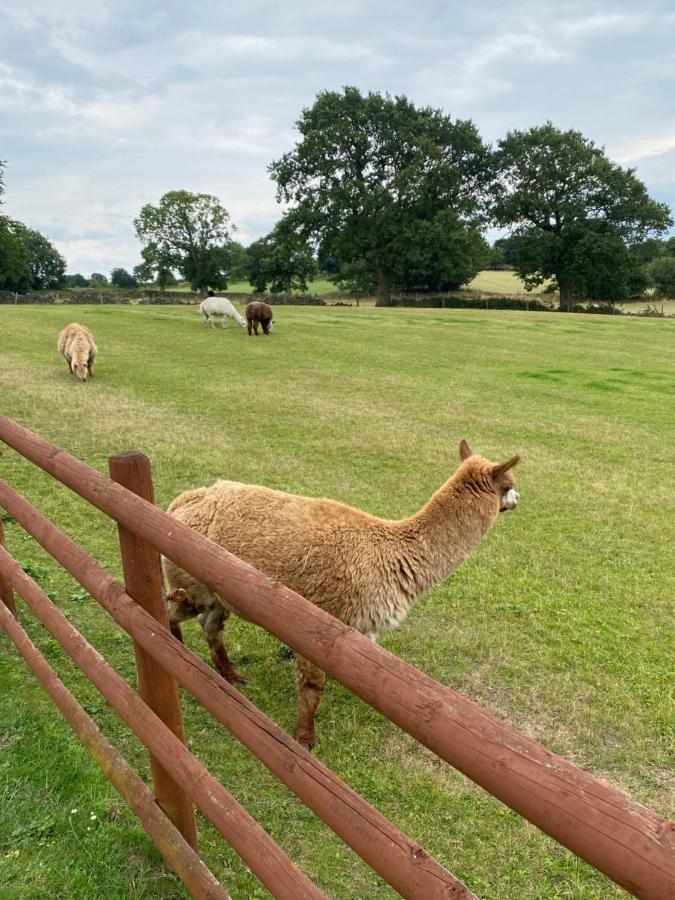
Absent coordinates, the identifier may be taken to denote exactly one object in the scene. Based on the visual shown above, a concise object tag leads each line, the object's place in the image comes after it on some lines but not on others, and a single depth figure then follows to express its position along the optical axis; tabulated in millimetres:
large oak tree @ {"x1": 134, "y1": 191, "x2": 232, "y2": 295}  69375
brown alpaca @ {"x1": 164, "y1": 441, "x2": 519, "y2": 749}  3740
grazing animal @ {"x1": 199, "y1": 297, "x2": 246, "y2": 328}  27953
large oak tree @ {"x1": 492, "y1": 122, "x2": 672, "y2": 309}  52125
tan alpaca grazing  14594
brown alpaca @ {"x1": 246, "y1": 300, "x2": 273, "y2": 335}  25023
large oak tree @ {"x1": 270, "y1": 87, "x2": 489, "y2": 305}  50344
